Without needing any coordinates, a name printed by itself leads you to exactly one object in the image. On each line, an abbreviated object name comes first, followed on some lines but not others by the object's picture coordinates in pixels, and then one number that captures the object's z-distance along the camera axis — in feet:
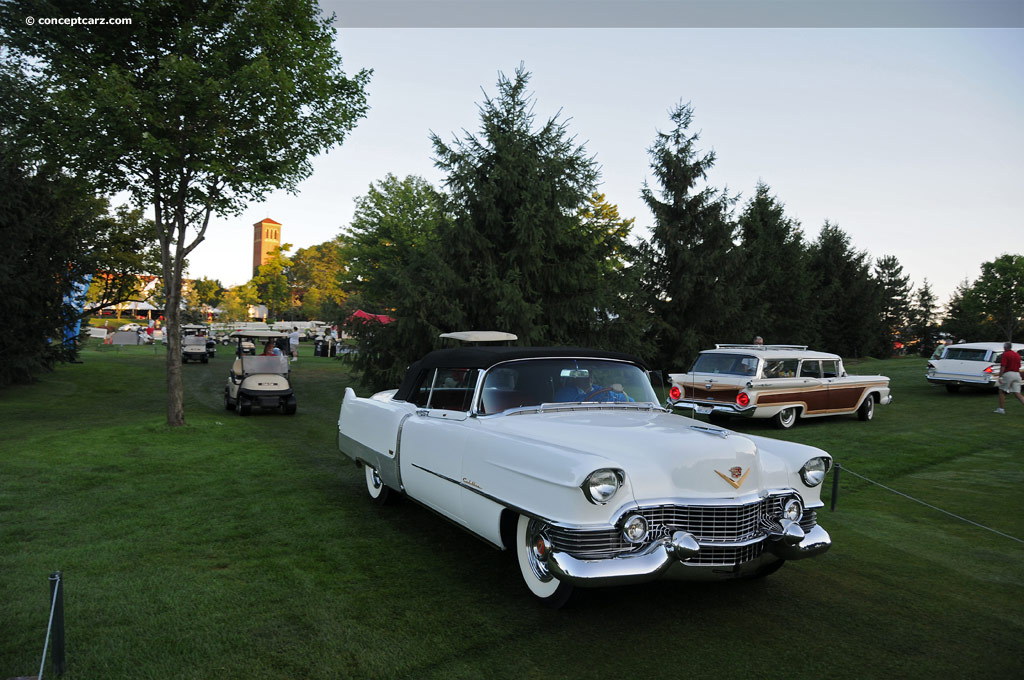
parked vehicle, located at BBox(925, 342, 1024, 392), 63.82
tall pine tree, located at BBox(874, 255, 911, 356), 149.33
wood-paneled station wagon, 44.04
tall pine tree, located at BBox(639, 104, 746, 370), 88.53
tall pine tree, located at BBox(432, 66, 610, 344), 57.72
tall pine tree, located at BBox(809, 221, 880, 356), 135.95
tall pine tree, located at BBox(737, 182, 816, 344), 117.50
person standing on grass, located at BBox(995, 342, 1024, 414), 52.42
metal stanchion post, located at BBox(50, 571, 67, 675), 11.30
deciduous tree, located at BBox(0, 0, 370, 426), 37.91
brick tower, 506.48
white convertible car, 12.87
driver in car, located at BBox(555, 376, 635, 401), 18.10
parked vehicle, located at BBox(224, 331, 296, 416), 50.83
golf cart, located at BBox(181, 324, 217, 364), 111.45
